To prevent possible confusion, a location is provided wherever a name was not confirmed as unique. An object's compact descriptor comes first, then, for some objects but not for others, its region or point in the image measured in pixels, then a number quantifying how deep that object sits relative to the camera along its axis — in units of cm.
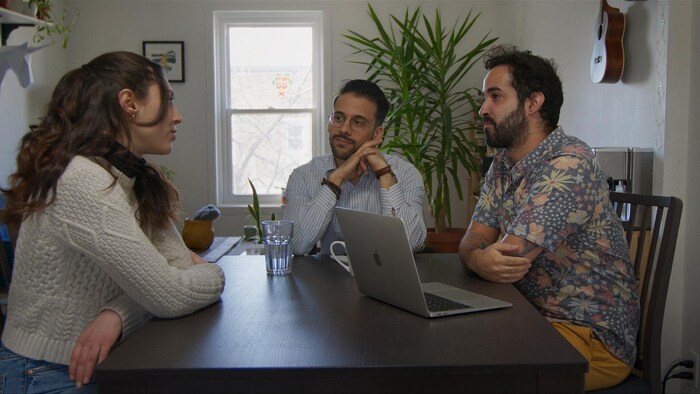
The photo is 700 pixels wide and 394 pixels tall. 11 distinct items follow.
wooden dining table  99
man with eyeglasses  216
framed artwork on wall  504
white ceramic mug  173
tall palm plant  406
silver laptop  126
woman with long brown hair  119
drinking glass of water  174
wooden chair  158
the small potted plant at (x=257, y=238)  283
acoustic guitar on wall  284
